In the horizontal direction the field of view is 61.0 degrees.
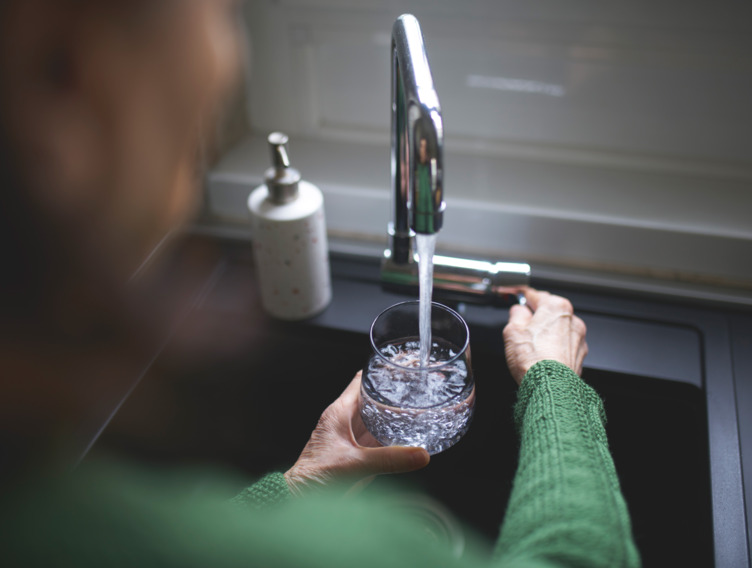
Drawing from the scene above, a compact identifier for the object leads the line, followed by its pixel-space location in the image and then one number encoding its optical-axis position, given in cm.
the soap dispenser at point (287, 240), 78
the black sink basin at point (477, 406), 80
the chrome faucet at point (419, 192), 53
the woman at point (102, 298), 33
